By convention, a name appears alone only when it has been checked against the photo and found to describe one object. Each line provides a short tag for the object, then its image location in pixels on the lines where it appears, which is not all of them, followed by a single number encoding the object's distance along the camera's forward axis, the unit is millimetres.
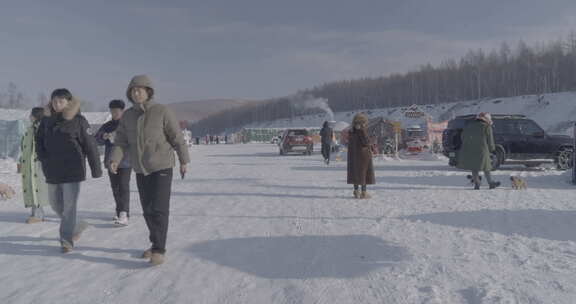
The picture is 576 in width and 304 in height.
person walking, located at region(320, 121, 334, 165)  16484
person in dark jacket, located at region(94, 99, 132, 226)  5582
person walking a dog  8562
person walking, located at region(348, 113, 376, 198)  7572
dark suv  12867
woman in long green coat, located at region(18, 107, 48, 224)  5840
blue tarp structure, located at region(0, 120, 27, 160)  20719
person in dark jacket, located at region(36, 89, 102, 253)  4230
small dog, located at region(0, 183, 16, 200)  4262
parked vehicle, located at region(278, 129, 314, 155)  24094
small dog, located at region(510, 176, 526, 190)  8680
